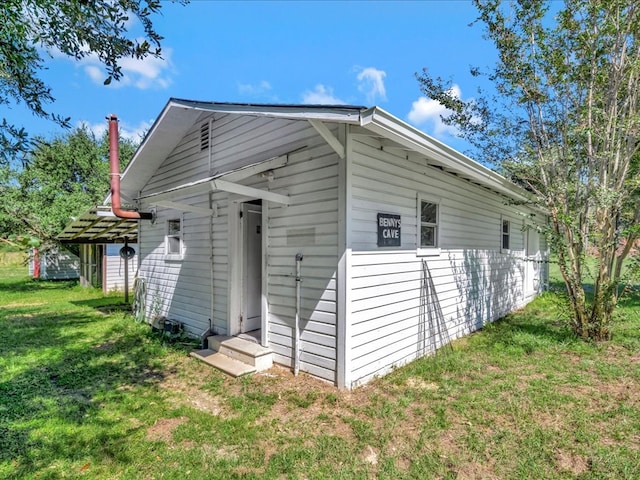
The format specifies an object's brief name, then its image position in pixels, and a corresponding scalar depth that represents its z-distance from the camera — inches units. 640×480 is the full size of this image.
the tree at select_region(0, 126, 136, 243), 511.5
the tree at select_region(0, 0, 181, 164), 92.3
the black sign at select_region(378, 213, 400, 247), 172.6
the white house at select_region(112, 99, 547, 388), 156.6
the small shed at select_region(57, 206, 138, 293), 333.4
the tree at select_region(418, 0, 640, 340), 204.5
